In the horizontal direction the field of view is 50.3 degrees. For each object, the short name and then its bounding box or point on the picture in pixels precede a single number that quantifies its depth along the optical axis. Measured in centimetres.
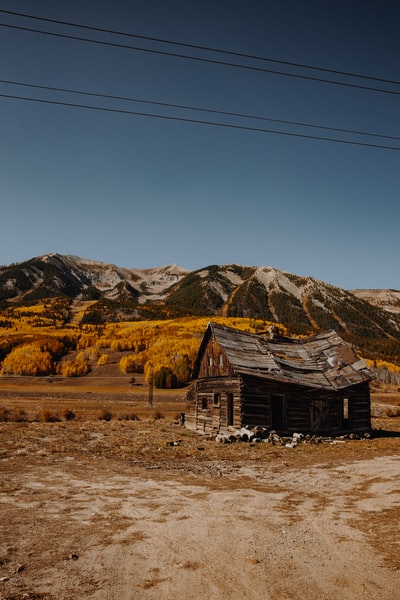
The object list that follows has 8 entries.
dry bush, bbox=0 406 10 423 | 3033
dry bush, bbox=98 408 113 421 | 3356
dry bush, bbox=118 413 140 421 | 3407
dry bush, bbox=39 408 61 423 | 3106
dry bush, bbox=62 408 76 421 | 3309
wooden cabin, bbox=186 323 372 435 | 2561
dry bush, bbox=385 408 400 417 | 4270
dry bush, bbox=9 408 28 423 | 3048
